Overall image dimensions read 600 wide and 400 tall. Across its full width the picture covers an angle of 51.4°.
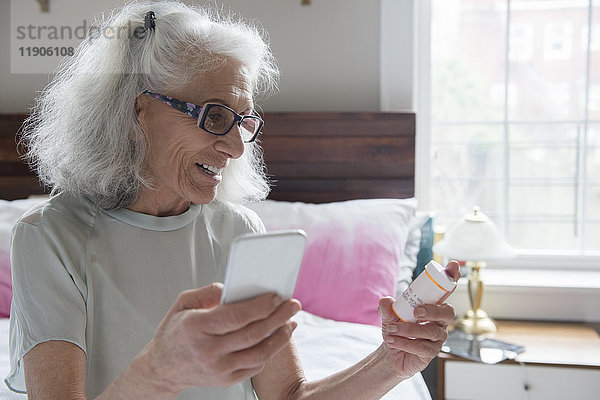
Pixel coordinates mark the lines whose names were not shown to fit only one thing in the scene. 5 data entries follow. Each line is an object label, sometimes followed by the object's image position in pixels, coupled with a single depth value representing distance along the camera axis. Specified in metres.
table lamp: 2.24
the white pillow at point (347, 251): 2.00
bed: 1.84
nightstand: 2.12
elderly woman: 1.01
